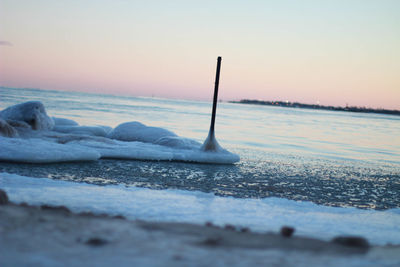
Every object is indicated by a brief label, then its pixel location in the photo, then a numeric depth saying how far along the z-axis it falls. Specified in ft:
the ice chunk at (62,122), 39.75
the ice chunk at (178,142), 27.99
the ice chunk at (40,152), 19.34
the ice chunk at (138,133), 31.42
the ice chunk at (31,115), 32.93
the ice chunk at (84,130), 34.42
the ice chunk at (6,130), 25.15
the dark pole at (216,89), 26.54
